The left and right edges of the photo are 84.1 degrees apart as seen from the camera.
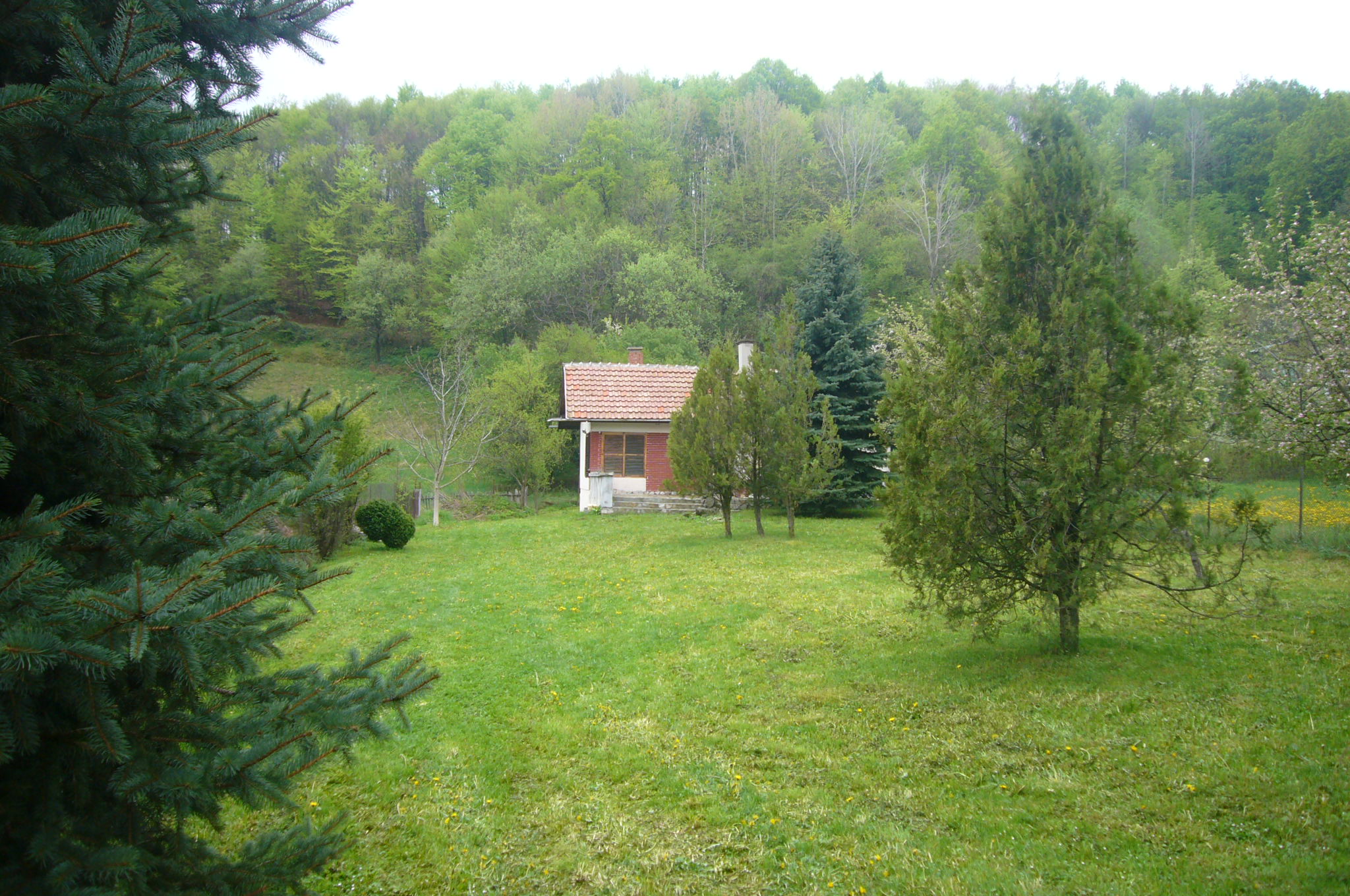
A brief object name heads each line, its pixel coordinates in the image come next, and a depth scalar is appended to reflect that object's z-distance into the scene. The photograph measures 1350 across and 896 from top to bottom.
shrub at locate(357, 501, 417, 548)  17.45
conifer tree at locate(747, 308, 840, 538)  18.02
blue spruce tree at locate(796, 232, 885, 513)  23.28
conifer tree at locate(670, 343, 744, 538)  18.06
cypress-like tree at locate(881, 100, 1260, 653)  7.25
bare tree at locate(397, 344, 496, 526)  23.19
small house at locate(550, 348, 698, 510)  26.00
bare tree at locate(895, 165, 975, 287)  39.50
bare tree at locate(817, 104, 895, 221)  46.28
